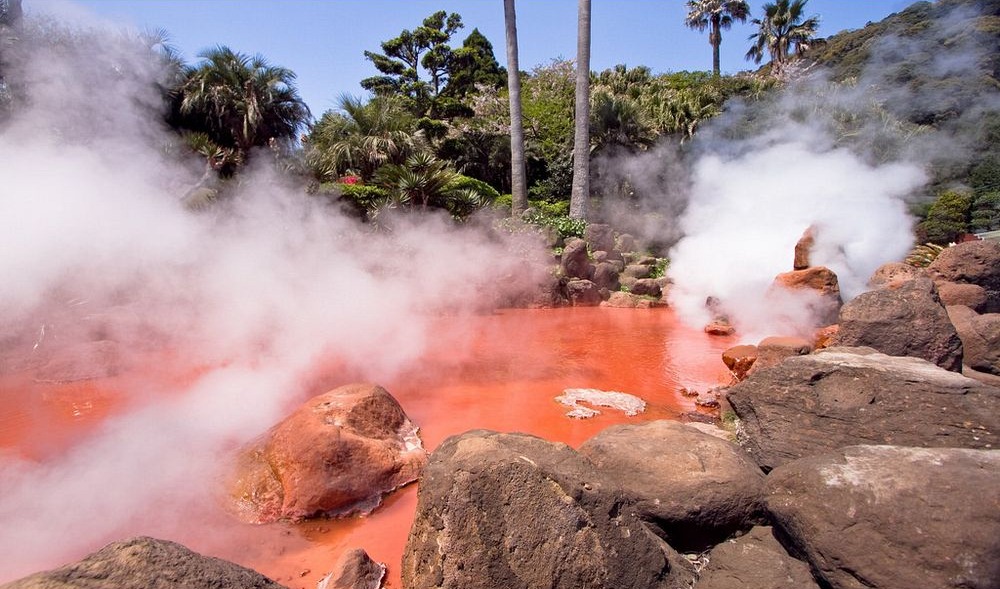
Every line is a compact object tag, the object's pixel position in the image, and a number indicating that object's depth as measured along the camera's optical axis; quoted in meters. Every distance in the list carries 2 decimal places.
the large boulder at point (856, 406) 2.38
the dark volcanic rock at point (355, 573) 2.47
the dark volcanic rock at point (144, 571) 1.21
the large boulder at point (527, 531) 1.84
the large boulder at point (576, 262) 11.27
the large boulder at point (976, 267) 5.52
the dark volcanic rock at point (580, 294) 10.94
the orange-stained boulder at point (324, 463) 3.16
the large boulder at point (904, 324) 3.56
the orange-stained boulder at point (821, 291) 6.79
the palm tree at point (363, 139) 14.54
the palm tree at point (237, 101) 14.71
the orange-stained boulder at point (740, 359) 5.29
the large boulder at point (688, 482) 2.36
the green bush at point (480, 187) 15.00
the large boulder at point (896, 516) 1.67
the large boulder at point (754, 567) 2.00
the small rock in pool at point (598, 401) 4.61
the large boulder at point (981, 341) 4.05
